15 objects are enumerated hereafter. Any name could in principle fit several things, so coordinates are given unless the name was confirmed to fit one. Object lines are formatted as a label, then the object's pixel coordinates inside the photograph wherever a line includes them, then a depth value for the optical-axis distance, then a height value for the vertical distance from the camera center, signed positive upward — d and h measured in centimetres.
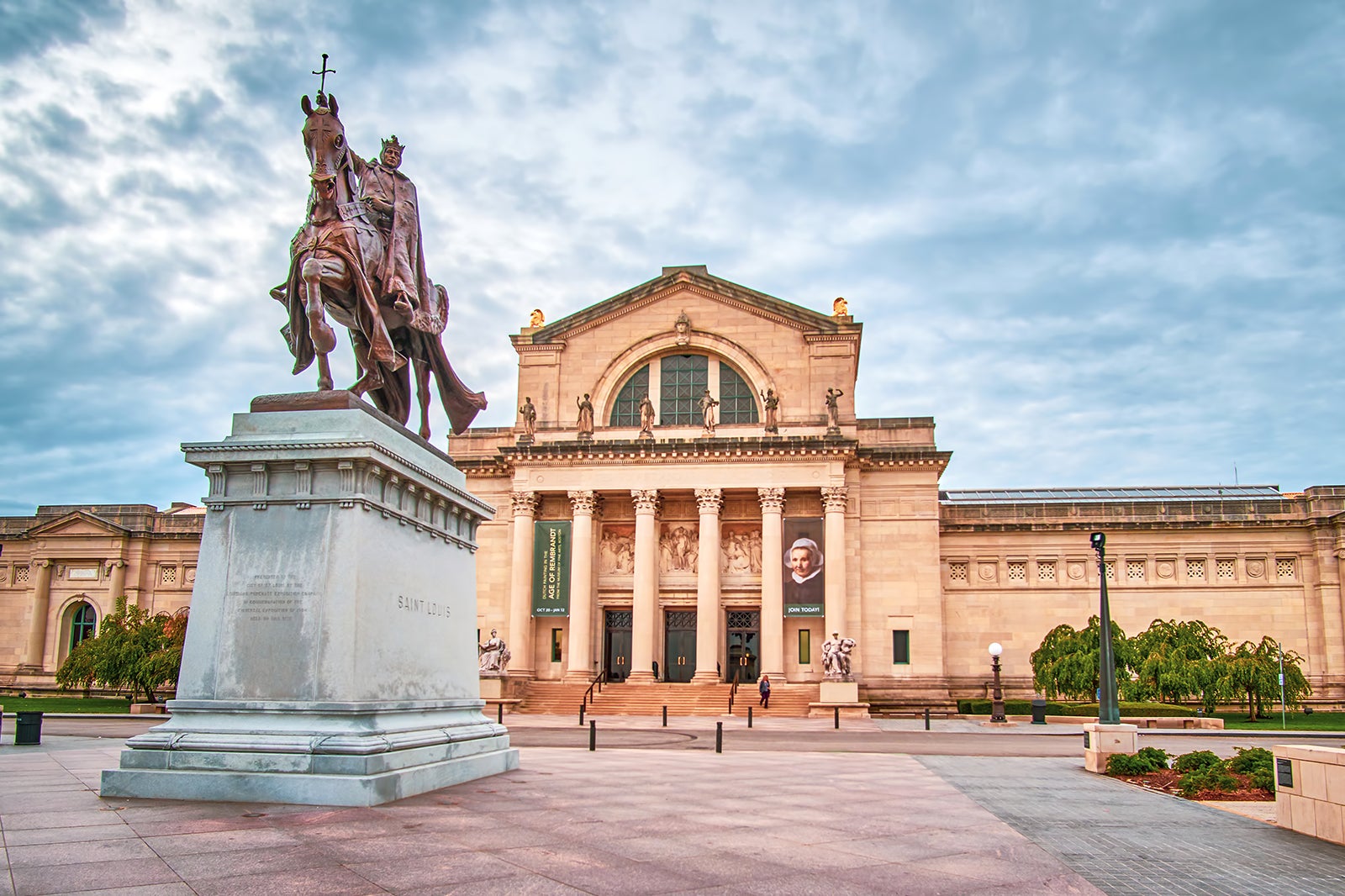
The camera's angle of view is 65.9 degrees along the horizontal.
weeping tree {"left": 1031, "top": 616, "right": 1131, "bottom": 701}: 4238 -113
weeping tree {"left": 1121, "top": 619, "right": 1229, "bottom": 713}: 4056 -116
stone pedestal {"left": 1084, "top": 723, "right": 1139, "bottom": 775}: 1955 -202
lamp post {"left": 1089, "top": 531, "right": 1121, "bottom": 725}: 2038 -93
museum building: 4747 +458
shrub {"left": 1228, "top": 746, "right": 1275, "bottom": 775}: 1595 -192
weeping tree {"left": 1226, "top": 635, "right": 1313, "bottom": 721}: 4100 -160
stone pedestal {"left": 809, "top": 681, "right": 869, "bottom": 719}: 4206 -281
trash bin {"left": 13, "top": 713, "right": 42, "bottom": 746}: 2056 -217
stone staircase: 4264 -294
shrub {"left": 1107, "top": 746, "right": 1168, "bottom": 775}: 1798 -221
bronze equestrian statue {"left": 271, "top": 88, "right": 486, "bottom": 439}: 1225 +422
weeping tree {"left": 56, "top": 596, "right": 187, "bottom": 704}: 4125 -134
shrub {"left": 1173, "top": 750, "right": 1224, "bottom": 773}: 1630 -197
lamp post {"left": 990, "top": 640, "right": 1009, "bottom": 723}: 4000 -281
